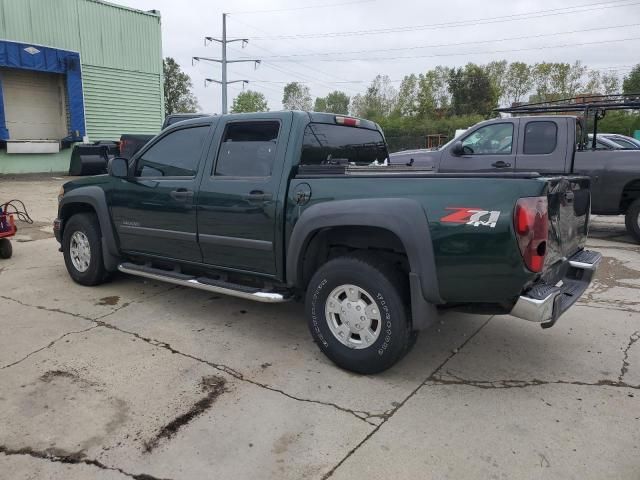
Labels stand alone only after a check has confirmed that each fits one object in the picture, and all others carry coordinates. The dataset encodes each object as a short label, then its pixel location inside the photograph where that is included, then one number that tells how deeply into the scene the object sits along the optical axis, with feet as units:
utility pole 129.18
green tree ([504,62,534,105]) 213.25
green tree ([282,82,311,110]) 302.86
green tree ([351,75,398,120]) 235.61
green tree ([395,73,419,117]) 217.56
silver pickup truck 25.67
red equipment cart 22.31
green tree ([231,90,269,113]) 247.70
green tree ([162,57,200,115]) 207.31
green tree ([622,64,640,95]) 143.08
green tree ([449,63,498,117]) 180.45
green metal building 58.75
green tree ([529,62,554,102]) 204.23
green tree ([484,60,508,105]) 220.02
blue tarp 57.11
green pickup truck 10.00
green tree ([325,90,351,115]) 284.74
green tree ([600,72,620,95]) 187.53
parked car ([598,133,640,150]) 39.66
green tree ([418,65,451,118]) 200.23
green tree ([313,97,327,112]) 314.24
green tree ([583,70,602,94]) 191.01
